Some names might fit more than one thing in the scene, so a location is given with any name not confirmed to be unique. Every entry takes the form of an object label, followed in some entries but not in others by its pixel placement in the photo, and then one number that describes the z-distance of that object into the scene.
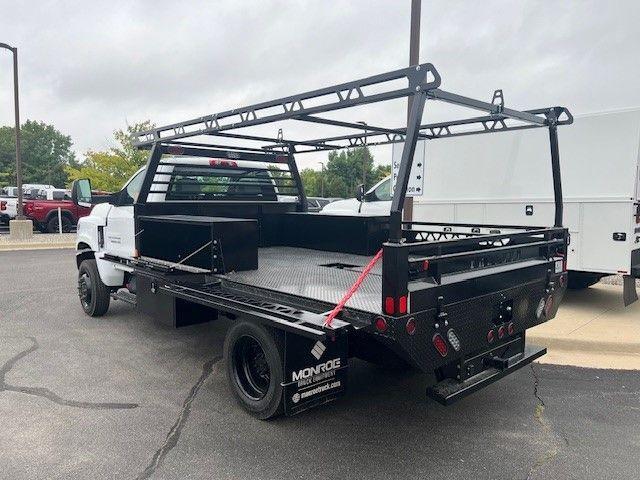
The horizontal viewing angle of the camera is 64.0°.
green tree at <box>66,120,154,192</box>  20.02
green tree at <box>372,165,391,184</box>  54.68
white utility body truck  6.29
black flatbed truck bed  2.90
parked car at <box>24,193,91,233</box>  20.94
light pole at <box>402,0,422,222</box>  7.75
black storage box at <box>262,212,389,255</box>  5.82
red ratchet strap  2.93
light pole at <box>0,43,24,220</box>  17.09
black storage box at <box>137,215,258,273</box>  4.27
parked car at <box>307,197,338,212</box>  21.92
